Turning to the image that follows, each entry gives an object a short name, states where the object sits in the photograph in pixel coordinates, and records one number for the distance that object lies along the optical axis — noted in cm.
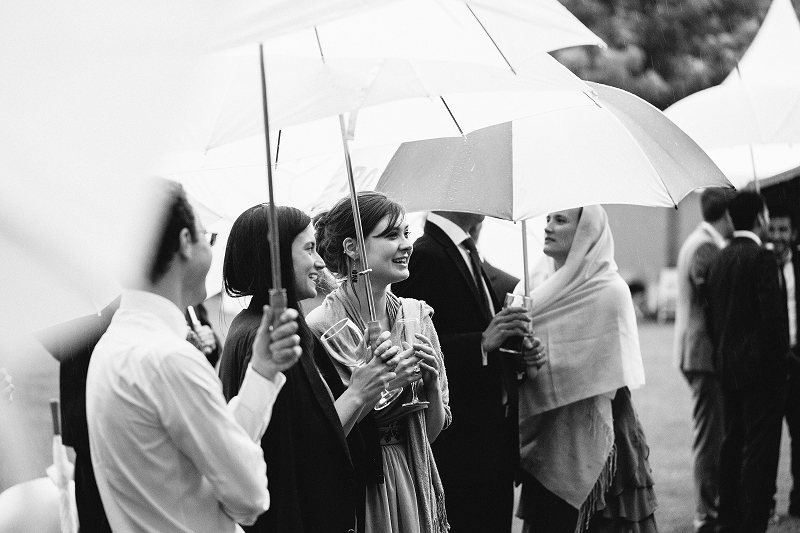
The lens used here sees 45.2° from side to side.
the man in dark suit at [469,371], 433
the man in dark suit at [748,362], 602
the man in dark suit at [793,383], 670
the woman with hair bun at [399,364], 335
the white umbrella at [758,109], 567
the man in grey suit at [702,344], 661
